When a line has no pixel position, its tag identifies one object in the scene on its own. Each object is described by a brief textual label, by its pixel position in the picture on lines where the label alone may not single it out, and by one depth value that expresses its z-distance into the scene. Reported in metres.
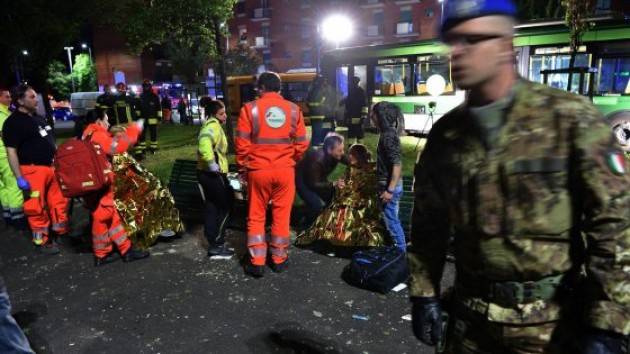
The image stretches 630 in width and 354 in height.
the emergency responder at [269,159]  4.89
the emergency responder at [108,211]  5.34
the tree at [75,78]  50.50
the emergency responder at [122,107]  12.32
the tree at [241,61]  44.41
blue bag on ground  4.57
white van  31.04
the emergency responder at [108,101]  11.41
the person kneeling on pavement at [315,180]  5.96
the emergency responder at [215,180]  5.49
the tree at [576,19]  10.40
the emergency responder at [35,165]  5.88
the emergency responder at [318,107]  11.99
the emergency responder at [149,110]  13.45
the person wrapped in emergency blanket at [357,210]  5.48
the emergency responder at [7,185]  6.59
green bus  11.84
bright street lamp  22.08
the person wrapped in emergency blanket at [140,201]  5.82
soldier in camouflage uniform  1.57
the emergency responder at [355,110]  13.50
